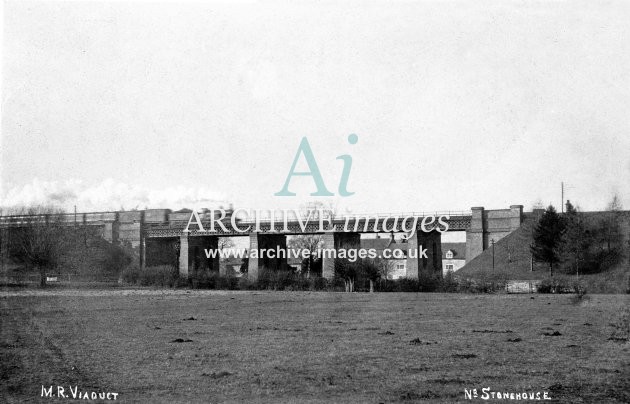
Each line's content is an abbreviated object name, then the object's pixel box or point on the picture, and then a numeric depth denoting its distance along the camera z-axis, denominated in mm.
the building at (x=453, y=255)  120625
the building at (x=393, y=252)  95888
